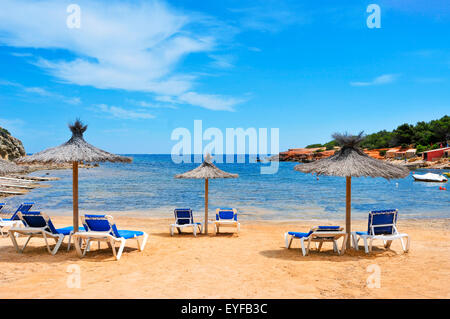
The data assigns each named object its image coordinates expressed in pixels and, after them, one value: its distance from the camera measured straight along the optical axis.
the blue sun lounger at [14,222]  8.99
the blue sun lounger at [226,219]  9.75
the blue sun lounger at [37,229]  6.62
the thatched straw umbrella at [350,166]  6.96
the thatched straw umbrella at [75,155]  7.03
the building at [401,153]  71.62
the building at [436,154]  62.51
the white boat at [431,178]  35.41
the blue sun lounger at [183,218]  9.59
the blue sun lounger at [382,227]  6.83
